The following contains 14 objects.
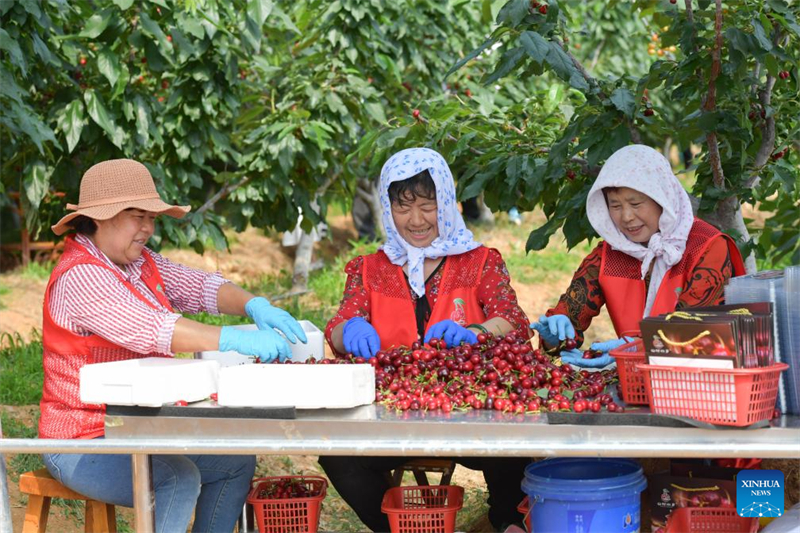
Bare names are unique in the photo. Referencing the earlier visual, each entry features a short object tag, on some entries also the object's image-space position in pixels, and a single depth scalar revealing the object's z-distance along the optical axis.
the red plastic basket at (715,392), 2.23
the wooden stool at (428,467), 3.28
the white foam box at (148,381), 2.48
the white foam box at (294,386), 2.44
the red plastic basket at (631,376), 2.46
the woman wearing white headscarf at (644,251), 3.12
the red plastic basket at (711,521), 2.68
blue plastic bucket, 2.57
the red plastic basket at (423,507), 2.86
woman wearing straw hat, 2.77
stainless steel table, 2.27
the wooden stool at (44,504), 2.88
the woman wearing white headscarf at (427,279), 3.33
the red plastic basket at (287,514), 2.97
